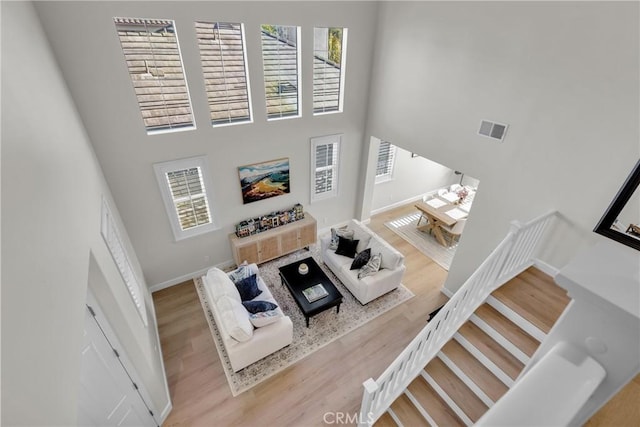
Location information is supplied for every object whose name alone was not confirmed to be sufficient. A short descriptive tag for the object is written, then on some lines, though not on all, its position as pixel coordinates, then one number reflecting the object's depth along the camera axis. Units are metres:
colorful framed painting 5.38
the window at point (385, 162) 7.41
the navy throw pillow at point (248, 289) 4.59
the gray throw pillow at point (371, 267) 5.09
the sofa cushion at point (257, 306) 4.27
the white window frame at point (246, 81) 4.30
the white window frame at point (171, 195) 4.65
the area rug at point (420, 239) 6.48
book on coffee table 4.81
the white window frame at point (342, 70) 5.21
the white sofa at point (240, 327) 3.87
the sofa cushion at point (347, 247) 5.66
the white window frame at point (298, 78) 4.73
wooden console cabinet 5.63
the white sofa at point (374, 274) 5.09
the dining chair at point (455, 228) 6.62
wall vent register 3.95
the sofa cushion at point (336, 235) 5.81
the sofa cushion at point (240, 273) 4.83
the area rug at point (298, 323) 4.20
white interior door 2.32
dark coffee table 4.70
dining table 6.72
